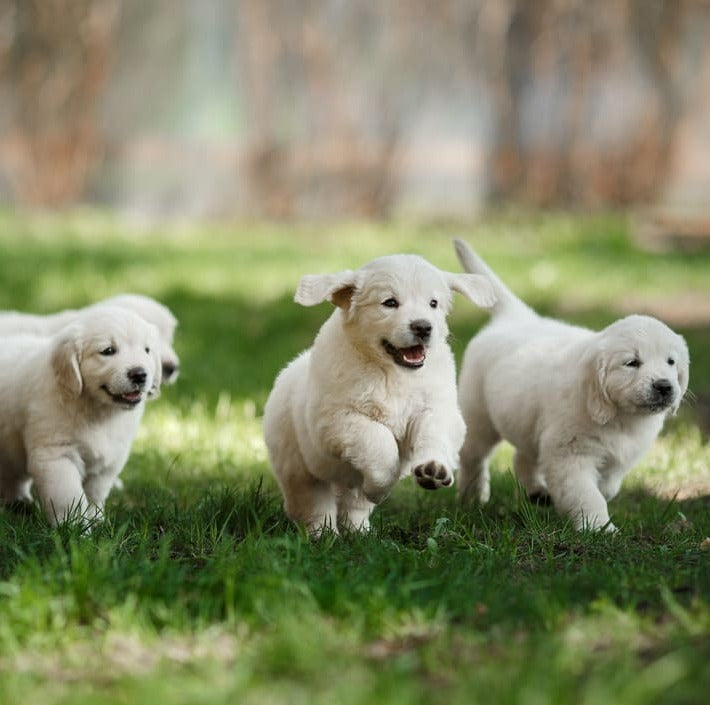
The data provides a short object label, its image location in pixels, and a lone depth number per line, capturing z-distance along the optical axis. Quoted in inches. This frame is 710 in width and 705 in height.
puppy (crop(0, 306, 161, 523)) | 359.6
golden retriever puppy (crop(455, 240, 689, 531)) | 361.7
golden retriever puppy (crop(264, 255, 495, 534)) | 320.5
